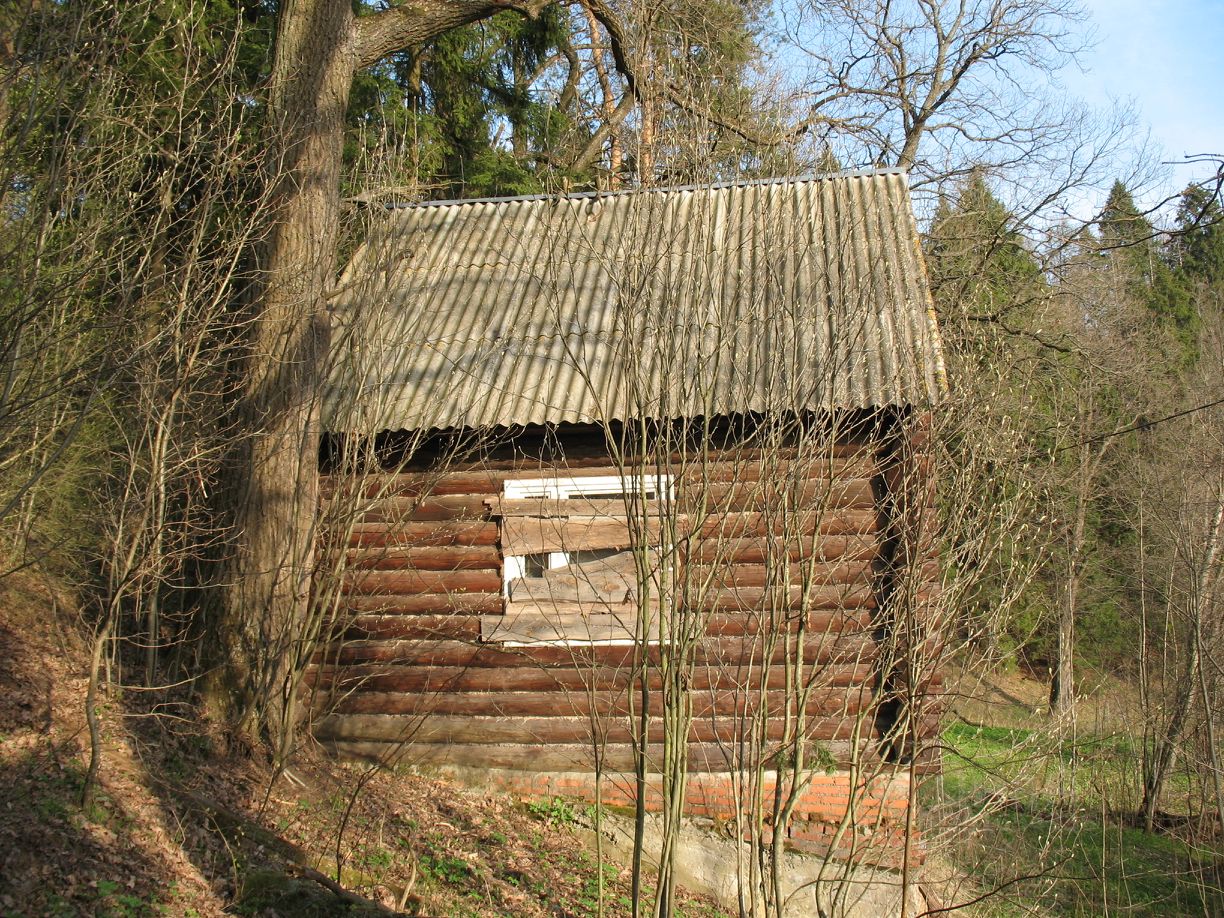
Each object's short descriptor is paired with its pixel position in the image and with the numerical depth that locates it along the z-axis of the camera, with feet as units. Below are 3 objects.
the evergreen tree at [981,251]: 45.68
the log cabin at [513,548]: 23.34
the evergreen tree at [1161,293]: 78.84
